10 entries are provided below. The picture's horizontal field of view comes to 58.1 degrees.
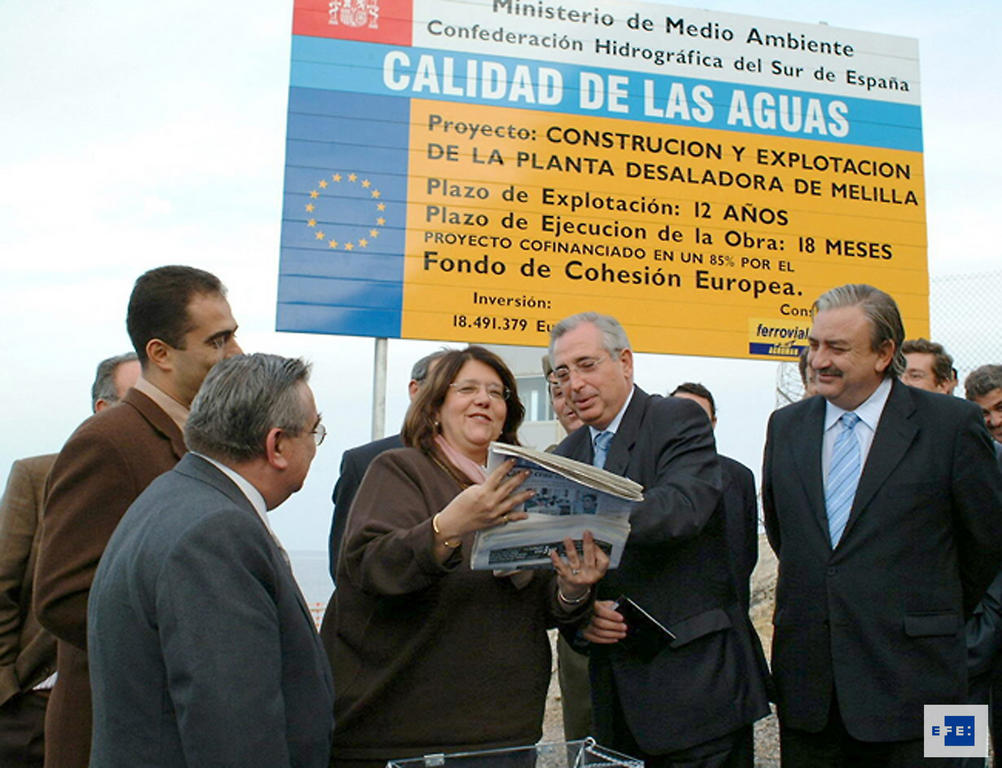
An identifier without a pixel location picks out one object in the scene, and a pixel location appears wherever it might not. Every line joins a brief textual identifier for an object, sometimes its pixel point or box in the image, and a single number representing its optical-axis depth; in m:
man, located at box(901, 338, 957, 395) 4.21
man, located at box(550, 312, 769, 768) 2.40
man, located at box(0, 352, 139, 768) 3.03
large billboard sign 5.16
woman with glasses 2.17
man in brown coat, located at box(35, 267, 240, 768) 2.09
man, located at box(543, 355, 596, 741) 4.31
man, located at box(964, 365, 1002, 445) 4.12
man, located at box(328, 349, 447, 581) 3.97
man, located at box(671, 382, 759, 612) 3.53
